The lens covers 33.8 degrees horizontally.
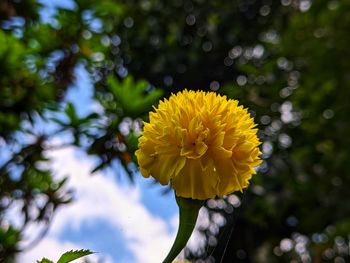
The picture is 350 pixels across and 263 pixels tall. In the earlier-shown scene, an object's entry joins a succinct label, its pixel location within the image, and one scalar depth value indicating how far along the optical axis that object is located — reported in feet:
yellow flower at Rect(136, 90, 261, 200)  0.97
